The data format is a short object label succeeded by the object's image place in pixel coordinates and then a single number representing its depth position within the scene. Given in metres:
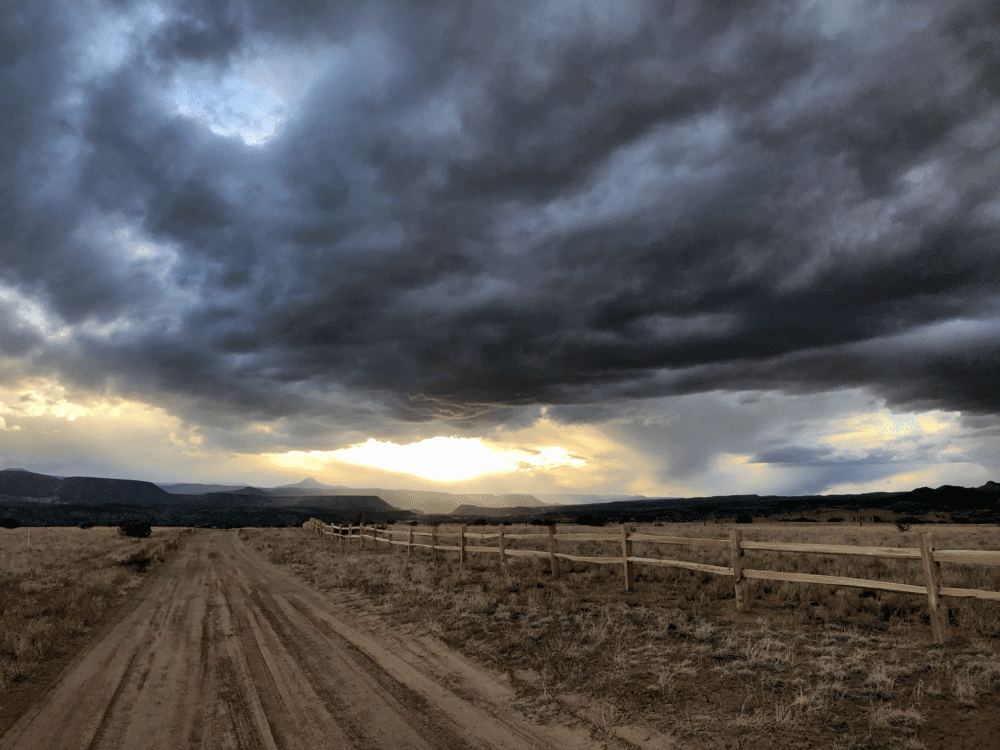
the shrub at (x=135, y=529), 44.97
